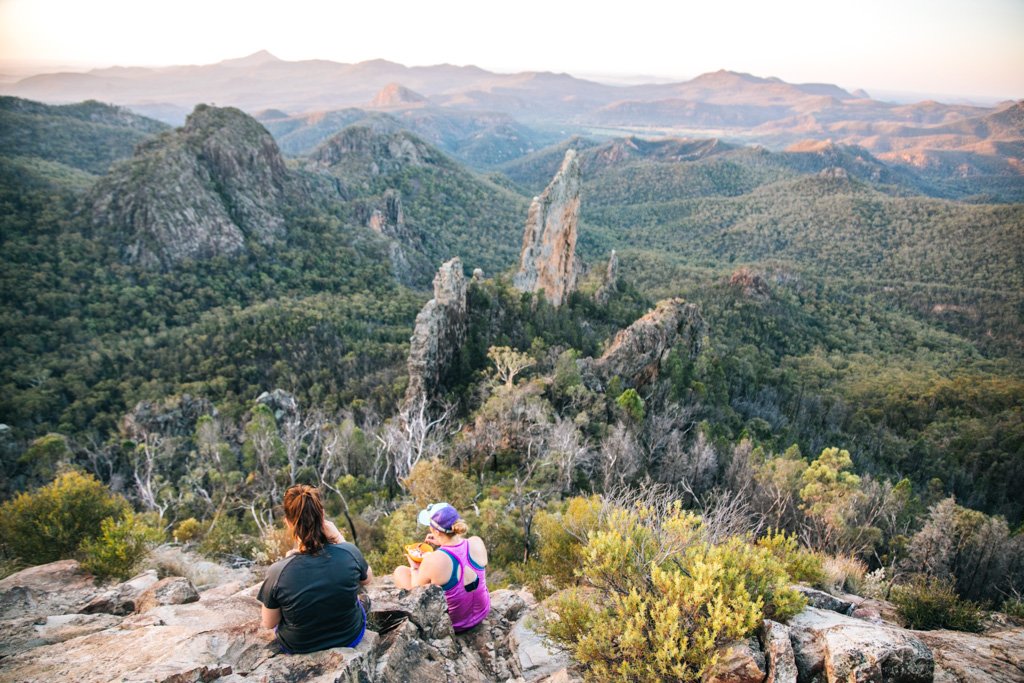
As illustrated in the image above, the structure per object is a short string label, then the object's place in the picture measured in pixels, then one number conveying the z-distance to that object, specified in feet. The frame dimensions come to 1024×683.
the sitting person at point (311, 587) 18.88
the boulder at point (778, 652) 18.59
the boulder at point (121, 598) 28.07
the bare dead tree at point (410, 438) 83.35
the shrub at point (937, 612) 28.60
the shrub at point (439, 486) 56.40
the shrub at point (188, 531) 56.18
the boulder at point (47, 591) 27.04
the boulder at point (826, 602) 28.02
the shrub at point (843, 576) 34.31
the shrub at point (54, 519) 36.14
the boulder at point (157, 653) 19.16
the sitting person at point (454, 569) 22.65
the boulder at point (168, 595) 28.07
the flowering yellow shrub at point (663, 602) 19.57
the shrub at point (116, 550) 32.76
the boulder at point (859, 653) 18.15
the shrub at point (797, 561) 31.73
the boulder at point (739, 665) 18.76
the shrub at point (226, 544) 48.60
